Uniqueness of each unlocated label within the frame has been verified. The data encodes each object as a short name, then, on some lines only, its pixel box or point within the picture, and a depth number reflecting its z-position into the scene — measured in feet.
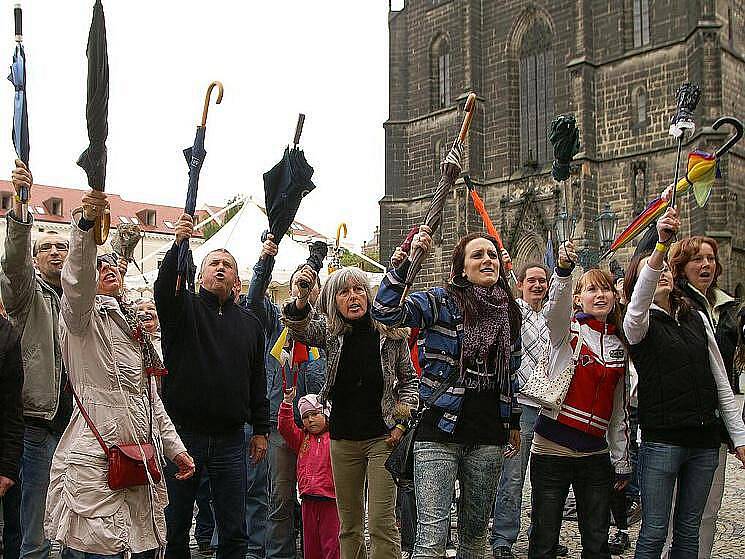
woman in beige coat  10.70
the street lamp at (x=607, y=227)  55.06
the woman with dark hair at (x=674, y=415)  13.41
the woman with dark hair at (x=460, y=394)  12.25
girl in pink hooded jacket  16.79
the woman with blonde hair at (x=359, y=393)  13.83
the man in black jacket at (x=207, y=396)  14.38
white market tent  43.57
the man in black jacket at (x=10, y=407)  11.59
